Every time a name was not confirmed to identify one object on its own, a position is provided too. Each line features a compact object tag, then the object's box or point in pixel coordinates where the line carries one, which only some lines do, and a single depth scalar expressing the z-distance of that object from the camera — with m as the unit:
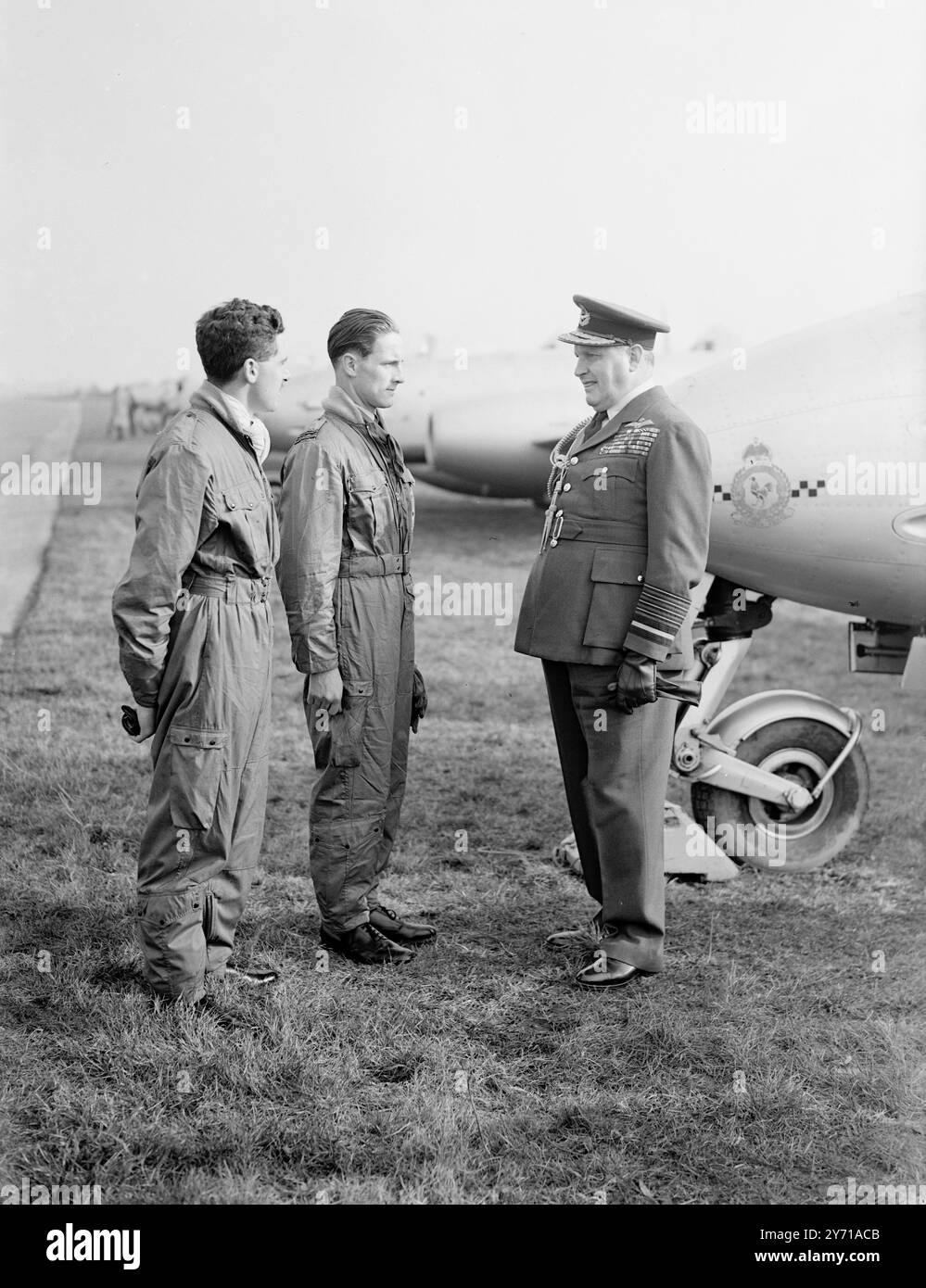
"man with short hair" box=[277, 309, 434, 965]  3.29
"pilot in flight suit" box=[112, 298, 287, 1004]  2.87
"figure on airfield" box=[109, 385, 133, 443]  17.73
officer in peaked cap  3.20
